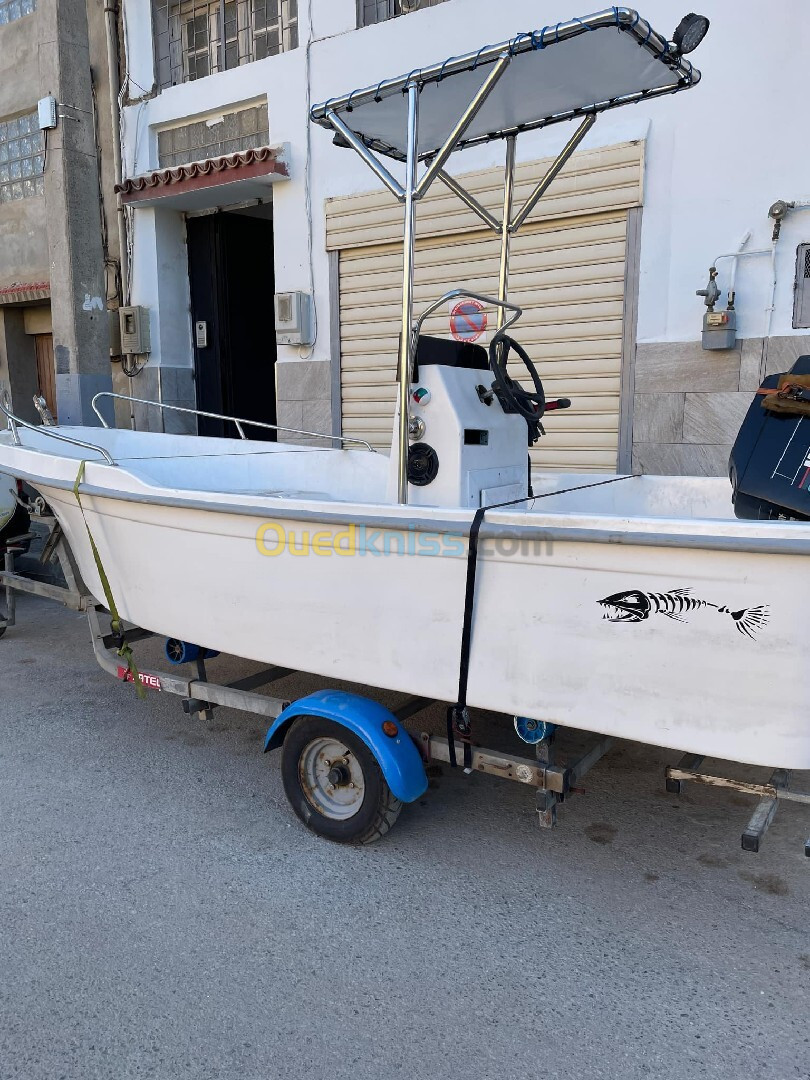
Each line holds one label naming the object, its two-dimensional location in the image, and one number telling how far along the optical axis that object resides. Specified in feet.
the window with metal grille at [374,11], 23.99
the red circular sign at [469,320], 22.56
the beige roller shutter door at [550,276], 20.34
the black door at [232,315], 31.63
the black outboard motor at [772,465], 8.76
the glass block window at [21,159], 35.83
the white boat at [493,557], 7.25
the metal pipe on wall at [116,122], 29.66
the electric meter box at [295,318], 26.09
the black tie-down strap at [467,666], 8.19
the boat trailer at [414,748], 8.25
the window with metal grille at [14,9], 35.35
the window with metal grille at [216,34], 27.14
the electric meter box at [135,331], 30.66
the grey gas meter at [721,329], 18.21
